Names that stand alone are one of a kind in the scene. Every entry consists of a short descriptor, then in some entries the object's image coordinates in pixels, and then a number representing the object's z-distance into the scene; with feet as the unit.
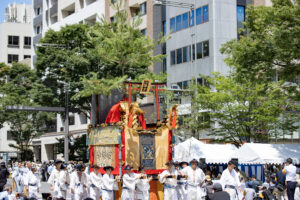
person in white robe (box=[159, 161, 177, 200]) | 49.73
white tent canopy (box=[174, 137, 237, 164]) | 78.36
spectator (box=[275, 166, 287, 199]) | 54.45
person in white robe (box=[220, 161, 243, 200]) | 44.68
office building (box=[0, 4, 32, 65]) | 255.09
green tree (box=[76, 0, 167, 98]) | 60.90
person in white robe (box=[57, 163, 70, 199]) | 51.70
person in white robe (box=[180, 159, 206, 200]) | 49.08
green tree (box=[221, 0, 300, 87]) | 67.67
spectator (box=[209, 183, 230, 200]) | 30.91
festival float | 52.21
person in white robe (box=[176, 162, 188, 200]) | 50.42
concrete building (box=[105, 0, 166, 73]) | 138.00
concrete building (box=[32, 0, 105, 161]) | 170.40
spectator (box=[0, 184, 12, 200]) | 38.19
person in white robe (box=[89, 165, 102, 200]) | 49.72
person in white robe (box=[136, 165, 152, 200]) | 49.49
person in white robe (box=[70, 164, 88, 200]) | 50.83
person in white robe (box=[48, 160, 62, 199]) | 51.85
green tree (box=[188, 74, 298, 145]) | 91.56
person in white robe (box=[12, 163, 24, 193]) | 69.12
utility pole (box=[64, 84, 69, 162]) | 110.07
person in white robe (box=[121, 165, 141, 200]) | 48.57
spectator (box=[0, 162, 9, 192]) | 64.54
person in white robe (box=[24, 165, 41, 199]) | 58.95
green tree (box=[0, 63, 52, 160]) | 147.13
